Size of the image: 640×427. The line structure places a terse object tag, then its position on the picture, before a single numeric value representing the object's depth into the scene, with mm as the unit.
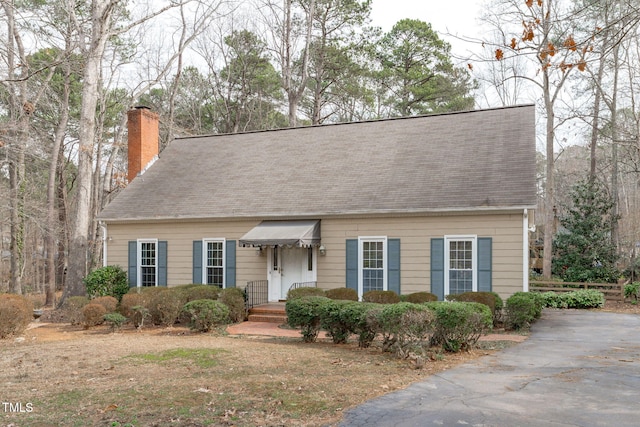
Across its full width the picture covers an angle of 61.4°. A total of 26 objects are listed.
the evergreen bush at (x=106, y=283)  17047
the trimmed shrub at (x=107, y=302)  14633
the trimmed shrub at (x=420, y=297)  13391
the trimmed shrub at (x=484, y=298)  12953
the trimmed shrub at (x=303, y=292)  13538
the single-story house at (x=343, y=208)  14367
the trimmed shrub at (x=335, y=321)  10305
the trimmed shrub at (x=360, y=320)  9894
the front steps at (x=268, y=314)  14504
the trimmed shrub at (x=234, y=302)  14273
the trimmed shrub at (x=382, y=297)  13555
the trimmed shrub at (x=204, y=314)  12734
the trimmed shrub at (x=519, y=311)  12391
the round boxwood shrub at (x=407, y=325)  8891
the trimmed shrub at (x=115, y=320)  13438
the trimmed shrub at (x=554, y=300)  18672
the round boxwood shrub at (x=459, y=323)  9195
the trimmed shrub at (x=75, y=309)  14742
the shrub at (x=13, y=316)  12016
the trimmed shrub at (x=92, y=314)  14008
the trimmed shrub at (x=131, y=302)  14020
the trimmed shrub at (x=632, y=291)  19891
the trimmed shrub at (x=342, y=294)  14031
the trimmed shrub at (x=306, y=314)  10766
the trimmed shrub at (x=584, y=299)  18486
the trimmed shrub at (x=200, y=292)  14523
